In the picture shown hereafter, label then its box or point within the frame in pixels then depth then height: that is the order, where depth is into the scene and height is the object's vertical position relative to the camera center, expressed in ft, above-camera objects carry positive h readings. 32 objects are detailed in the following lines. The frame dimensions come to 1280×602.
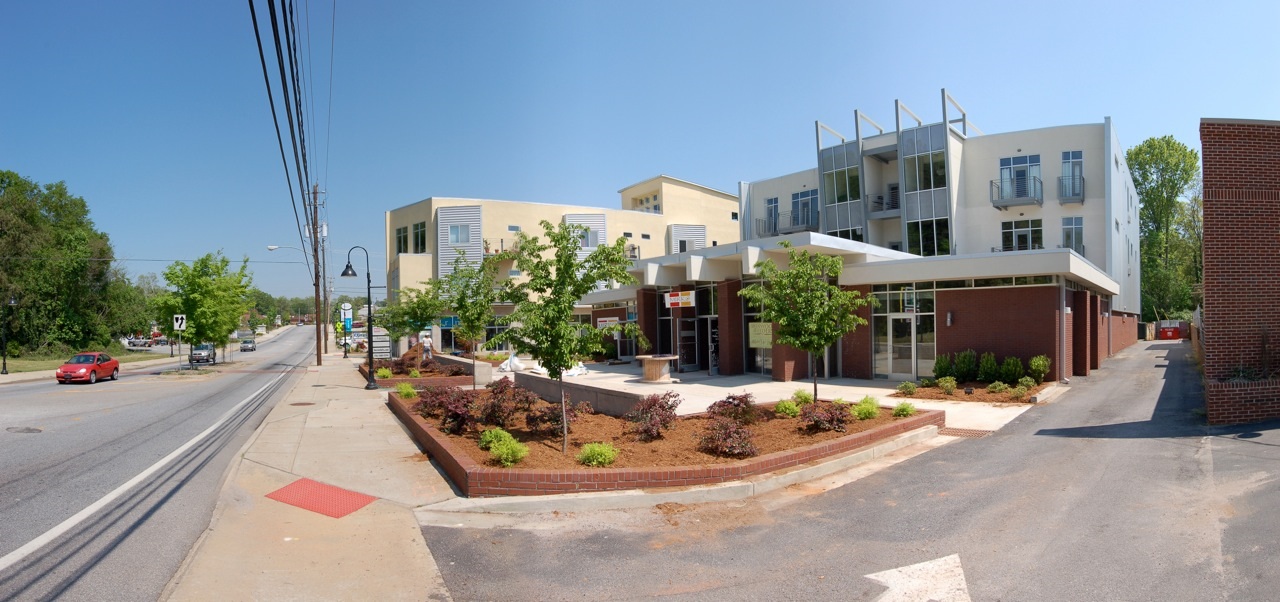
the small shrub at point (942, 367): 60.90 -5.08
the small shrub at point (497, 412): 40.55 -5.78
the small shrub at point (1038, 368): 57.52 -4.97
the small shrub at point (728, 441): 30.91 -5.88
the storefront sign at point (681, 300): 79.77 +1.56
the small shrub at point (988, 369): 58.54 -5.10
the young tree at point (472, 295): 58.65 +1.86
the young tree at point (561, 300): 32.86 +0.73
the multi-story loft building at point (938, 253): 61.46 +6.12
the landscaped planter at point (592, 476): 26.58 -6.54
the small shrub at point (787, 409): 41.52 -5.96
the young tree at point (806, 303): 42.29 +0.52
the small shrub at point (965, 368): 60.03 -5.11
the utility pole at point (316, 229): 124.47 +16.55
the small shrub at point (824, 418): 35.94 -5.63
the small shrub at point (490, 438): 33.01 -5.95
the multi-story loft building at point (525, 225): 168.25 +23.76
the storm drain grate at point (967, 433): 38.81 -7.14
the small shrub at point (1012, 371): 57.52 -5.20
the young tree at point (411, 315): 94.07 +0.31
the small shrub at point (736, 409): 39.96 -5.68
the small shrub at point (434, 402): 45.16 -5.78
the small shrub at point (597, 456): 29.40 -6.09
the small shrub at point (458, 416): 39.37 -5.82
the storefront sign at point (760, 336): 72.45 -2.53
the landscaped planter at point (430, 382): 80.94 -7.94
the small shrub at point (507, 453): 29.09 -5.87
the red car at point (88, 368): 91.81 -6.60
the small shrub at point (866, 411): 39.70 -5.81
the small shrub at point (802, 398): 43.98 -5.60
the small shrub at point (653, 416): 35.42 -5.62
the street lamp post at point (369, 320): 78.55 -0.35
